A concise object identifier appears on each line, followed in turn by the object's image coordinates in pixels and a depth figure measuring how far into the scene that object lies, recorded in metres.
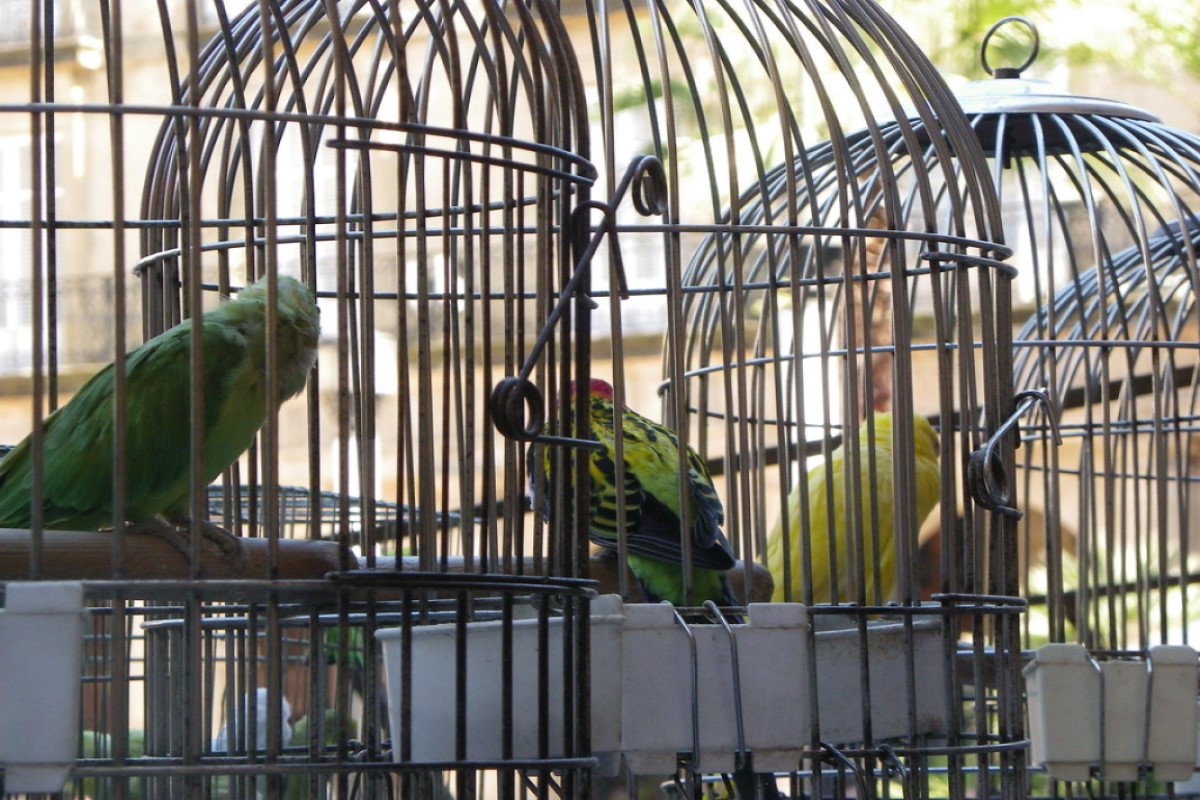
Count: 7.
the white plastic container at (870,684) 4.32
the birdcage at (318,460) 3.01
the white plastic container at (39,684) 2.70
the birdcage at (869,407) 4.24
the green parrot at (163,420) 4.12
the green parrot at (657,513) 5.24
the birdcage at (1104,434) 4.76
